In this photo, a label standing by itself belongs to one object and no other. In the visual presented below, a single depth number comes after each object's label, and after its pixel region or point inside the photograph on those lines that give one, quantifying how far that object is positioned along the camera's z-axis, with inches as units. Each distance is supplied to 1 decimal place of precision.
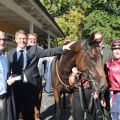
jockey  102.0
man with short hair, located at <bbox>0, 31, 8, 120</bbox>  94.8
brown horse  98.1
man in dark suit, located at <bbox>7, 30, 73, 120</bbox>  109.4
